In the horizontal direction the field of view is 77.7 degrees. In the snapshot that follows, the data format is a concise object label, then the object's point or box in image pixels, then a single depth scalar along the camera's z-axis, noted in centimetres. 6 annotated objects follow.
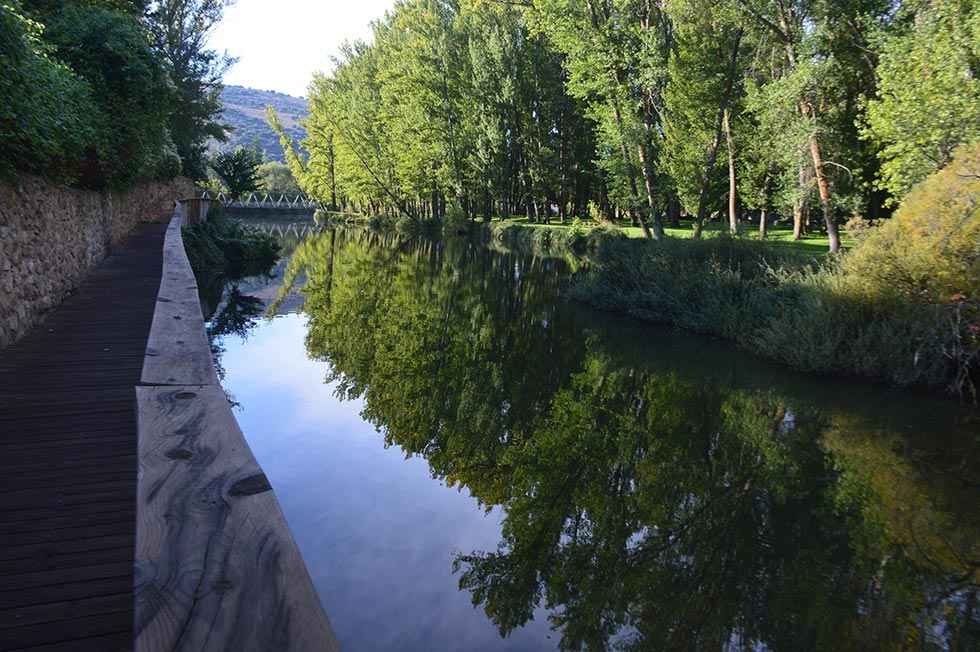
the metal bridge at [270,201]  6634
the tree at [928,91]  1563
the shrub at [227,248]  2286
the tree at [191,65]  3378
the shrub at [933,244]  1030
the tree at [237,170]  5741
